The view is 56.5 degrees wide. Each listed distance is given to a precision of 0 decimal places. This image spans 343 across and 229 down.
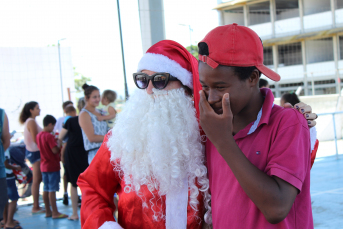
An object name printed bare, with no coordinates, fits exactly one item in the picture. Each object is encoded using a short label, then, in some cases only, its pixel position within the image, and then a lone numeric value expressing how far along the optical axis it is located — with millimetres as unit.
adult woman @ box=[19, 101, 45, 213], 5332
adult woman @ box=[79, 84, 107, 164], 4281
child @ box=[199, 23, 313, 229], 1025
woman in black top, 4930
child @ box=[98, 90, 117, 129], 4633
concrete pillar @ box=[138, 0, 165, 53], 3697
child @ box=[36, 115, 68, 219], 5113
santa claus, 1473
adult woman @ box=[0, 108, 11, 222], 3301
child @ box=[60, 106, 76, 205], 5797
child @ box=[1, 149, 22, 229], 4590
